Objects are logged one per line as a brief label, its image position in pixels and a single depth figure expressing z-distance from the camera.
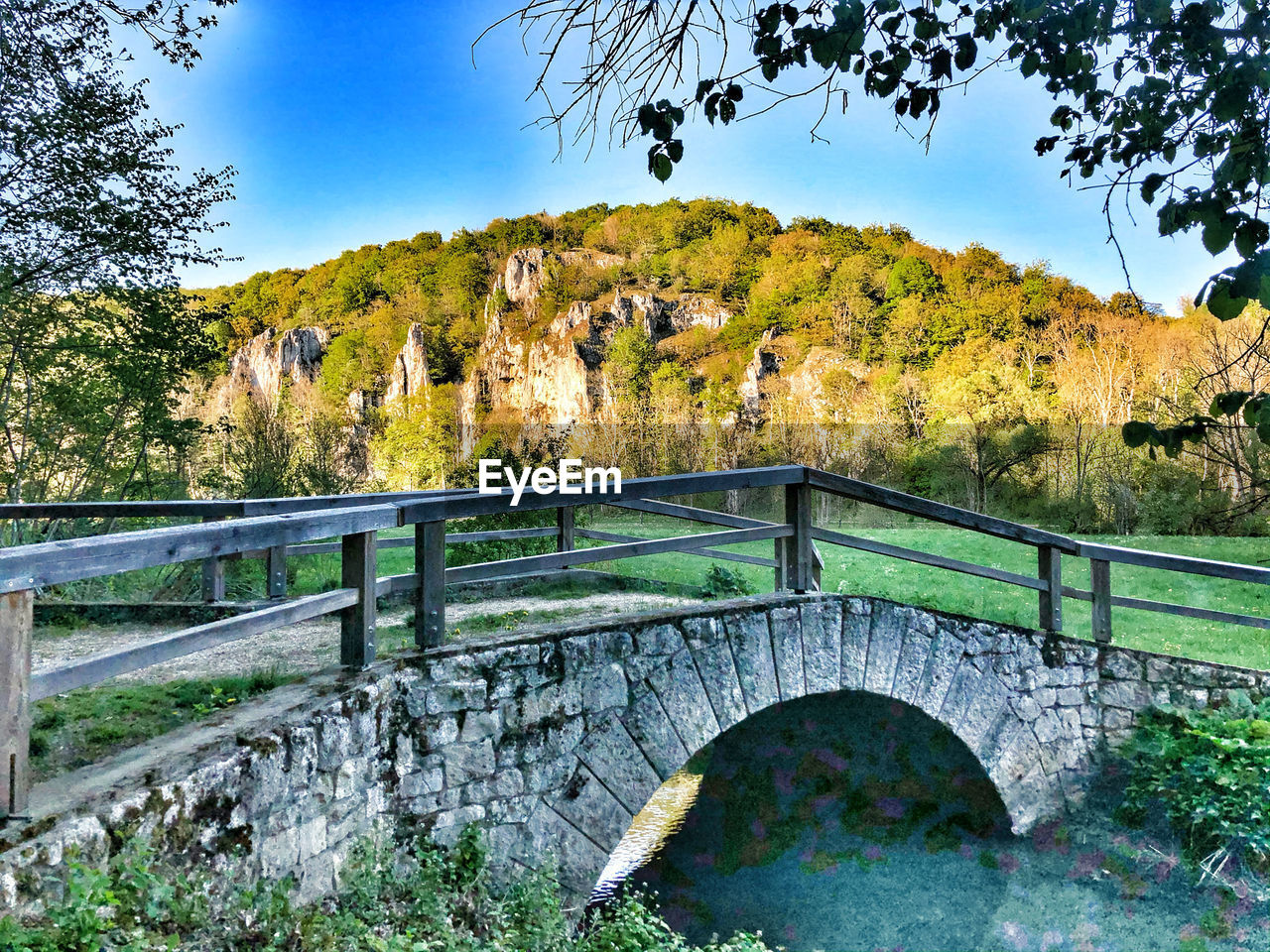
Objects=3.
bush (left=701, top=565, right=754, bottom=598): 6.22
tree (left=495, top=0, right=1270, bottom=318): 2.09
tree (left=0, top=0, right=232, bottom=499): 7.23
